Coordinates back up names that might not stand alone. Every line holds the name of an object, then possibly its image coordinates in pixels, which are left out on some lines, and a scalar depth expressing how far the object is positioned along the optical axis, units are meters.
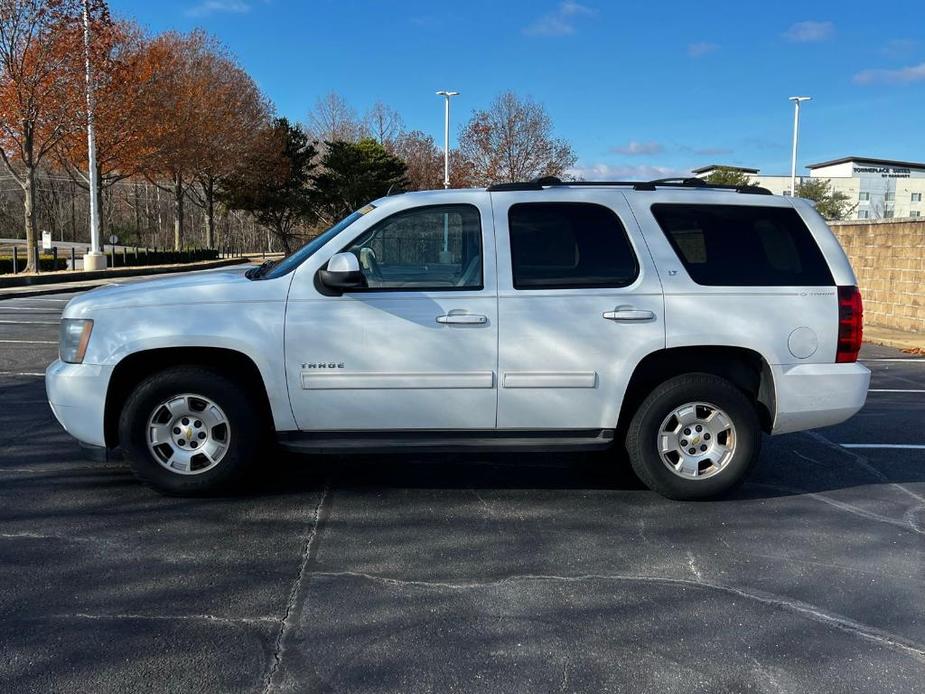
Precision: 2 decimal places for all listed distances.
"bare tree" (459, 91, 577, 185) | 36.69
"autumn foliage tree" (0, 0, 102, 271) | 23.59
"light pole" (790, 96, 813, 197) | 37.41
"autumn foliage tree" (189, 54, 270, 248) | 39.47
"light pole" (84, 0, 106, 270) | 25.85
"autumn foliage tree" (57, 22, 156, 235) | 26.47
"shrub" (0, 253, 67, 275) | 26.95
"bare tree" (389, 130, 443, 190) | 58.06
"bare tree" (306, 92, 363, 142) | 69.31
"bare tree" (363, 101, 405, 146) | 69.94
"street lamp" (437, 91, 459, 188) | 37.28
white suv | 4.51
